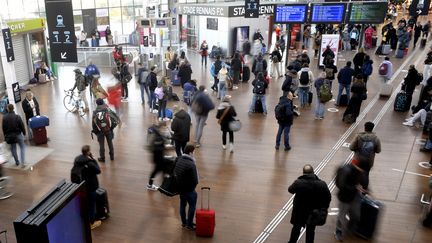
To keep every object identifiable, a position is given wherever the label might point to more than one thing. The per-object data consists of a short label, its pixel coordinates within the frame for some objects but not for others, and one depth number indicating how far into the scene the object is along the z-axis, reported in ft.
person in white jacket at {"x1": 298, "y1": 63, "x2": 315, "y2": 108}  43.70
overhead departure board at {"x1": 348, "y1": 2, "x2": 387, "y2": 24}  53.16
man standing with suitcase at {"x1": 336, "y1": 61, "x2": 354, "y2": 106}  44.09
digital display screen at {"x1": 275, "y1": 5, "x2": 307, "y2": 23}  54.60
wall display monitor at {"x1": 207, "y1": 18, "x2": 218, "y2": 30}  78.54
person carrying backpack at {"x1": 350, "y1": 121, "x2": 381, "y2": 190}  25.62
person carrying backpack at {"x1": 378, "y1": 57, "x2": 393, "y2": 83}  48.52
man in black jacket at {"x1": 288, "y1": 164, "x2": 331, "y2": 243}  19.66
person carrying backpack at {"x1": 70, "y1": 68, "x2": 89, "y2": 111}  44.32
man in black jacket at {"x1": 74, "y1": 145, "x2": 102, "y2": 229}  22.36
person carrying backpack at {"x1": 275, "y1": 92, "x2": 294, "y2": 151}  32.60
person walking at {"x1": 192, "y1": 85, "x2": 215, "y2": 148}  34.14
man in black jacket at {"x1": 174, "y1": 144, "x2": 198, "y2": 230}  21.24
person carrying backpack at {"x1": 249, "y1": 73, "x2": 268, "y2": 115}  41.50
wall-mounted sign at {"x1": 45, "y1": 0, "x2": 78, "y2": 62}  31.86
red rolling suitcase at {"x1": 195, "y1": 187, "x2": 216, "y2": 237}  22.22
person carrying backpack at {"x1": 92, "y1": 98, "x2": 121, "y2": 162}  30.53
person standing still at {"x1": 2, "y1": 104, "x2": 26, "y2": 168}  29.78
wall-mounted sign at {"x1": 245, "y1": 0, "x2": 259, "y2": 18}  59.00
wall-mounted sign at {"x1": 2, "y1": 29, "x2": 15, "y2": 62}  33.47
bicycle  45.24
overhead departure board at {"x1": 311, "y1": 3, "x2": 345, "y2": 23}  53.36
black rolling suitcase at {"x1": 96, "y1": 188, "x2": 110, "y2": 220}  23.89
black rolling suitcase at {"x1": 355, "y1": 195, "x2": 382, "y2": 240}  21.45
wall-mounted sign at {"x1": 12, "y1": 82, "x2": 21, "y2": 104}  34.37
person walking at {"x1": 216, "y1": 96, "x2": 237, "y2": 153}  32.35
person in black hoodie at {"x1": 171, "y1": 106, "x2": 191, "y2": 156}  29.78
